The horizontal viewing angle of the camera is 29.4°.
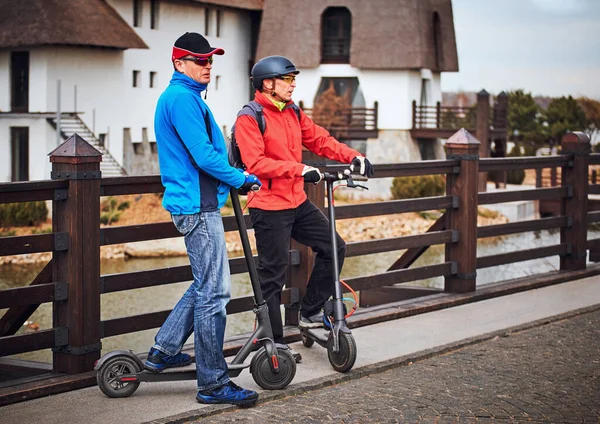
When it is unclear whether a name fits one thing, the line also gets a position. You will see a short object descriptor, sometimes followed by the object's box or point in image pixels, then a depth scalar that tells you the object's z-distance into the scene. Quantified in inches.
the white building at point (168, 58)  1446.9
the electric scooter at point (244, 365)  226.1
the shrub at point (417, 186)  1457.9
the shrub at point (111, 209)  1339.8
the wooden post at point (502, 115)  1748.3
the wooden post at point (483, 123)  1578.5
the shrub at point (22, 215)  1275.8
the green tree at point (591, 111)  2284.7
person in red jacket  244.7
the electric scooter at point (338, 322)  249.0
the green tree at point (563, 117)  2090.3
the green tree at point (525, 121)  2135.8
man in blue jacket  215.8
